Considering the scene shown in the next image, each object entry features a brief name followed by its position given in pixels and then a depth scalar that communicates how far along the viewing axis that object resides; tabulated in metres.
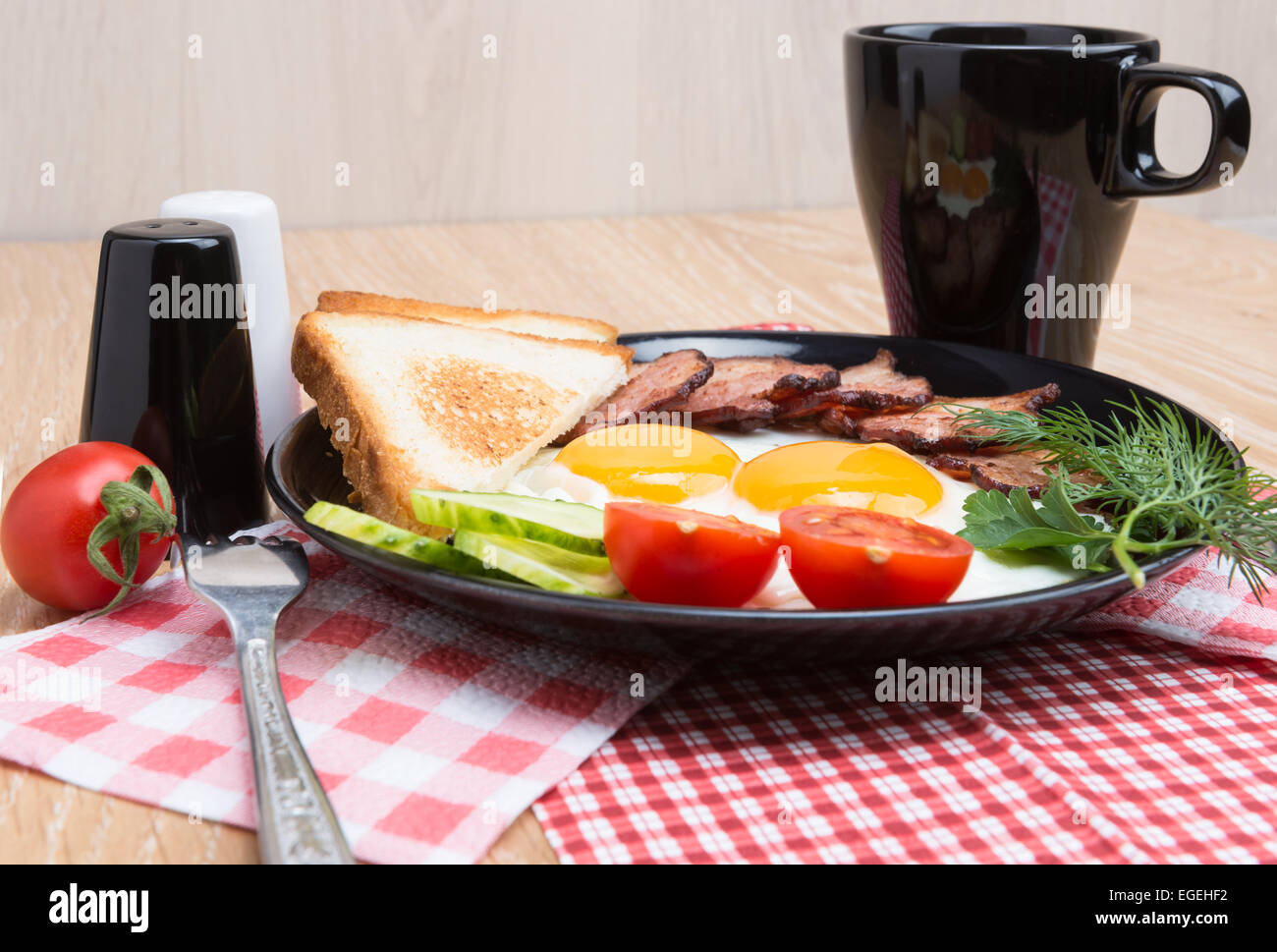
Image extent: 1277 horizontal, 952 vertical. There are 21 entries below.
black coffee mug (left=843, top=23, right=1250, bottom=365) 0.45
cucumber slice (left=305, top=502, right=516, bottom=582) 0.35
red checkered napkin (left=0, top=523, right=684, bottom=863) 0.31
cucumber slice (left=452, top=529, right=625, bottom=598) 0.34
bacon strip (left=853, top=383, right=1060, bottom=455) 0.42
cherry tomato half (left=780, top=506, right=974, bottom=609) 0.33
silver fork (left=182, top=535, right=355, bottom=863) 0.28
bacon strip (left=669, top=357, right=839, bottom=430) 0.44
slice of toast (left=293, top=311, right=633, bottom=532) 0.40
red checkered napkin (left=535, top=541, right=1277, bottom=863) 0.30
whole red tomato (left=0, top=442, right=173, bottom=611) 0.37
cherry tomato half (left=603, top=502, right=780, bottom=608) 0.33
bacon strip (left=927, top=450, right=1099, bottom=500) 0.39
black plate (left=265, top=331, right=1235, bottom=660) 0.32
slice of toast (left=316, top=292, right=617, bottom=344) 0.50
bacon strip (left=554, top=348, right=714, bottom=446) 0.45
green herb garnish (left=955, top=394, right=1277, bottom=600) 0.35
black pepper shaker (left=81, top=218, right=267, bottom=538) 0.40
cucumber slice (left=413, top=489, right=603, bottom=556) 0.35
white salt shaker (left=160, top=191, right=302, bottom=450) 0.44
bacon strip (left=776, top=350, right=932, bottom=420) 0.45
